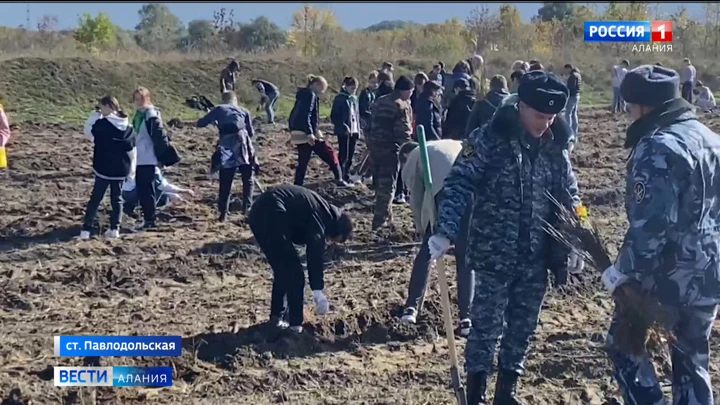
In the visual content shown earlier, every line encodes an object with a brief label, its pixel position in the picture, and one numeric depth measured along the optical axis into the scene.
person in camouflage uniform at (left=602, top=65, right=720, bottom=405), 4.47
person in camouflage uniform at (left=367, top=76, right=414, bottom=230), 10.77
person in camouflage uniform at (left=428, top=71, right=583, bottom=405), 5.23
